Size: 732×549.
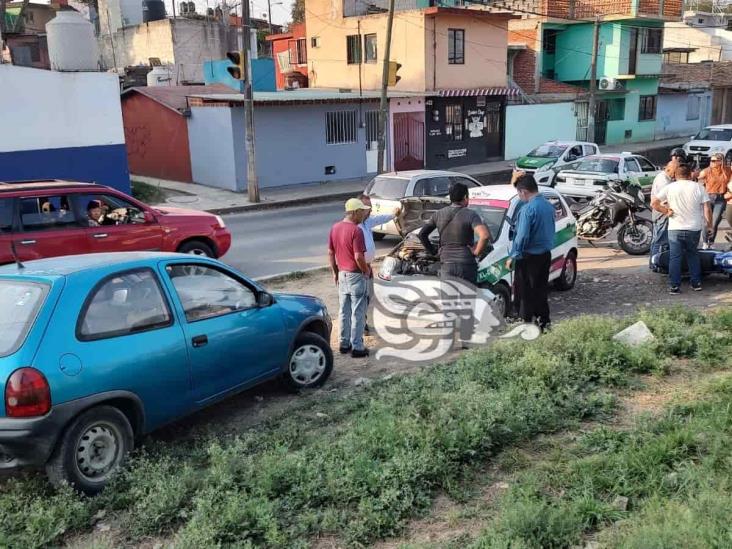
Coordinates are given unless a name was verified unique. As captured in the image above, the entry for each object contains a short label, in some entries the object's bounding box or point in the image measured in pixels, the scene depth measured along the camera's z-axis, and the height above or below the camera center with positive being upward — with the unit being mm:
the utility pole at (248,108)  19625 +117
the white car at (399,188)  14031 -1618
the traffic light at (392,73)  23062 +1129
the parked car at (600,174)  16906 -1786
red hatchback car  9367 -1512
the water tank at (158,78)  31344 +1614
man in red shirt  7344 -1724
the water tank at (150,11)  41781 +6071
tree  63619 +9079
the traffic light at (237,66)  18500 +1230
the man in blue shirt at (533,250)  7633 -1587
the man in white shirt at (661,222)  10727 -1853
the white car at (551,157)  22266 -1754
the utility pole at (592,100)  31562 +115
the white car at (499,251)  8562 -1861
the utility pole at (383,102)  22625 +190
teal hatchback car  4301 -1609
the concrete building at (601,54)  38062 +2682
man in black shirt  7570 -1392
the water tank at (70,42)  18547 +1973
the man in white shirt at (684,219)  9508 -1615
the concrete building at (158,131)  25391 -599
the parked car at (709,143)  28730 -1799
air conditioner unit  37875 +947
